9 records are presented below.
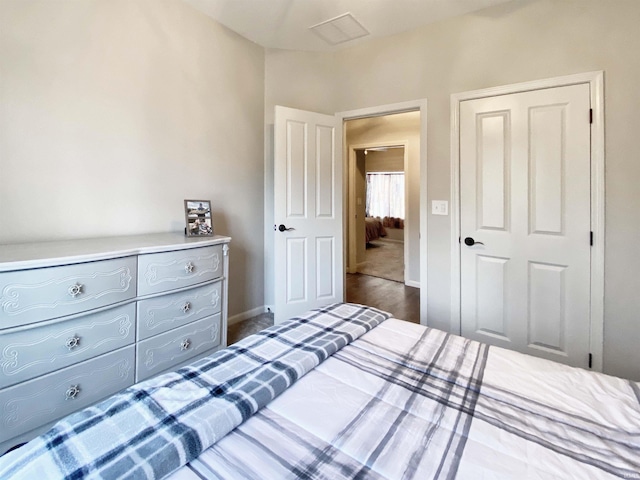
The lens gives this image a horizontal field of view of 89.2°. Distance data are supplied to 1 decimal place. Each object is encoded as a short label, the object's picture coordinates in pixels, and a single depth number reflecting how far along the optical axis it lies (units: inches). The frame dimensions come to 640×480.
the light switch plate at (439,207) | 105.6
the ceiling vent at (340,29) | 104.7
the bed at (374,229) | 339.9
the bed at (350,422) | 26.5
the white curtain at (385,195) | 375.6
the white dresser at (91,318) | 53.4
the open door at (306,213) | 118.6
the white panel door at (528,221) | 85.4
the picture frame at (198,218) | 92.4
